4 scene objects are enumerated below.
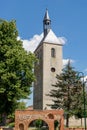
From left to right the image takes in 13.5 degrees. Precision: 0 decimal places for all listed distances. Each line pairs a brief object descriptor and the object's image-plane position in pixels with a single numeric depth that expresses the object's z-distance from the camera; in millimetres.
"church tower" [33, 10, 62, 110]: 77306
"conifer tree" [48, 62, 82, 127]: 61250
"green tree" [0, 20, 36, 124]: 43344
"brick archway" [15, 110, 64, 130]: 45844
